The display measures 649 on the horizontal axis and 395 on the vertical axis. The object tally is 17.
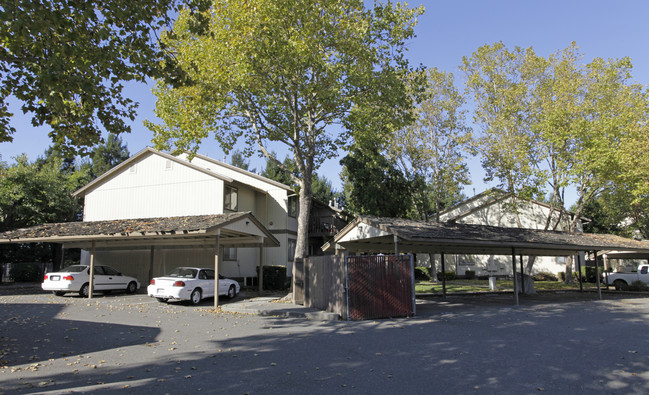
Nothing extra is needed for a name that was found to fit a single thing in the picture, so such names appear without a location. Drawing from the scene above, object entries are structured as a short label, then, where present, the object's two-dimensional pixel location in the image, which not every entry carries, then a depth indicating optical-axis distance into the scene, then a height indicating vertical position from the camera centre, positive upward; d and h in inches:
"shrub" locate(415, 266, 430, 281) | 1423.5 -61.9
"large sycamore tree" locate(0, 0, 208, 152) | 294.2 +145.8
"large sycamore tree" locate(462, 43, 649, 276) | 995.9 +320.1
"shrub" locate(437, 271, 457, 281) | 1427.7 -68.2
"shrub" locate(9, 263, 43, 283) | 1167.0 -48.2
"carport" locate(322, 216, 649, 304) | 597.6 +26.0
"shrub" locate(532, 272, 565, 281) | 1437.0 -71.0
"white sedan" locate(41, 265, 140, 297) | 761.6 -46.9
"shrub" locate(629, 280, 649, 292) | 1004.6 -71.9
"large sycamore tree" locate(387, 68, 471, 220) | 1226.0 +329.6
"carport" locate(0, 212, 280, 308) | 667.4 +37.6
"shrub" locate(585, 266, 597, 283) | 1362.0 -61.0
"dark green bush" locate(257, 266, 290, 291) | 1013.8 -55.9
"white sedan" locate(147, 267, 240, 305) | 657.0 -47.9
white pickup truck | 1051.9 -55.2
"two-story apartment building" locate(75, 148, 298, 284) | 1000.2 +130.0
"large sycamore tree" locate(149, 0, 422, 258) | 629.3 +277.4
